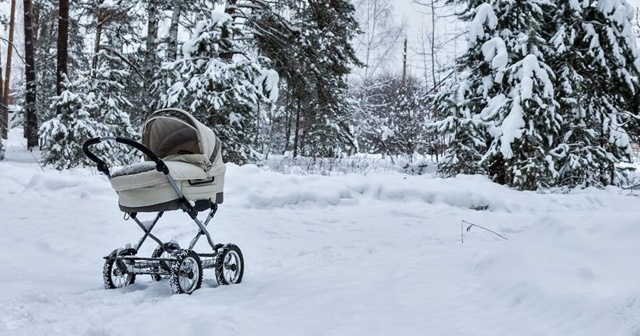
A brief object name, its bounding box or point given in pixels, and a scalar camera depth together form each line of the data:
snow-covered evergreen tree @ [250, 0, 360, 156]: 14.02
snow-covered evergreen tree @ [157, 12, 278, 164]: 10.95
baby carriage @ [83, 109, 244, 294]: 3.86
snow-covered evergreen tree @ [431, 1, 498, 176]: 11.07
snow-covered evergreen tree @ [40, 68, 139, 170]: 12.94
